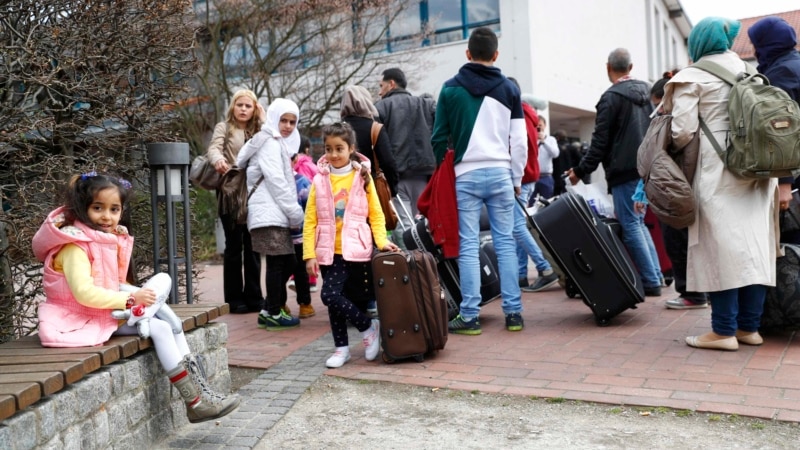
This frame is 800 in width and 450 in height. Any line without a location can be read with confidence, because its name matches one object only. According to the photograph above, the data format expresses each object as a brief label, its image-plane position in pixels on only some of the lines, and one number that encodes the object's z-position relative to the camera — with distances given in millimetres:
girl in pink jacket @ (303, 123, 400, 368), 4723
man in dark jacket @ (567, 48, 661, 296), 6262
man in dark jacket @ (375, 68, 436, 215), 6906
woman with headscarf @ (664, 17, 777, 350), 4426
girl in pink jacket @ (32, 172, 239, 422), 3320
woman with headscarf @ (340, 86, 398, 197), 6043
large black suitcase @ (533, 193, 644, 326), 5348
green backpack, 4203
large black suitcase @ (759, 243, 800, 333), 4746
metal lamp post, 4574
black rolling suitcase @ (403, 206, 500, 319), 5668
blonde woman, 6316
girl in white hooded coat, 5742
